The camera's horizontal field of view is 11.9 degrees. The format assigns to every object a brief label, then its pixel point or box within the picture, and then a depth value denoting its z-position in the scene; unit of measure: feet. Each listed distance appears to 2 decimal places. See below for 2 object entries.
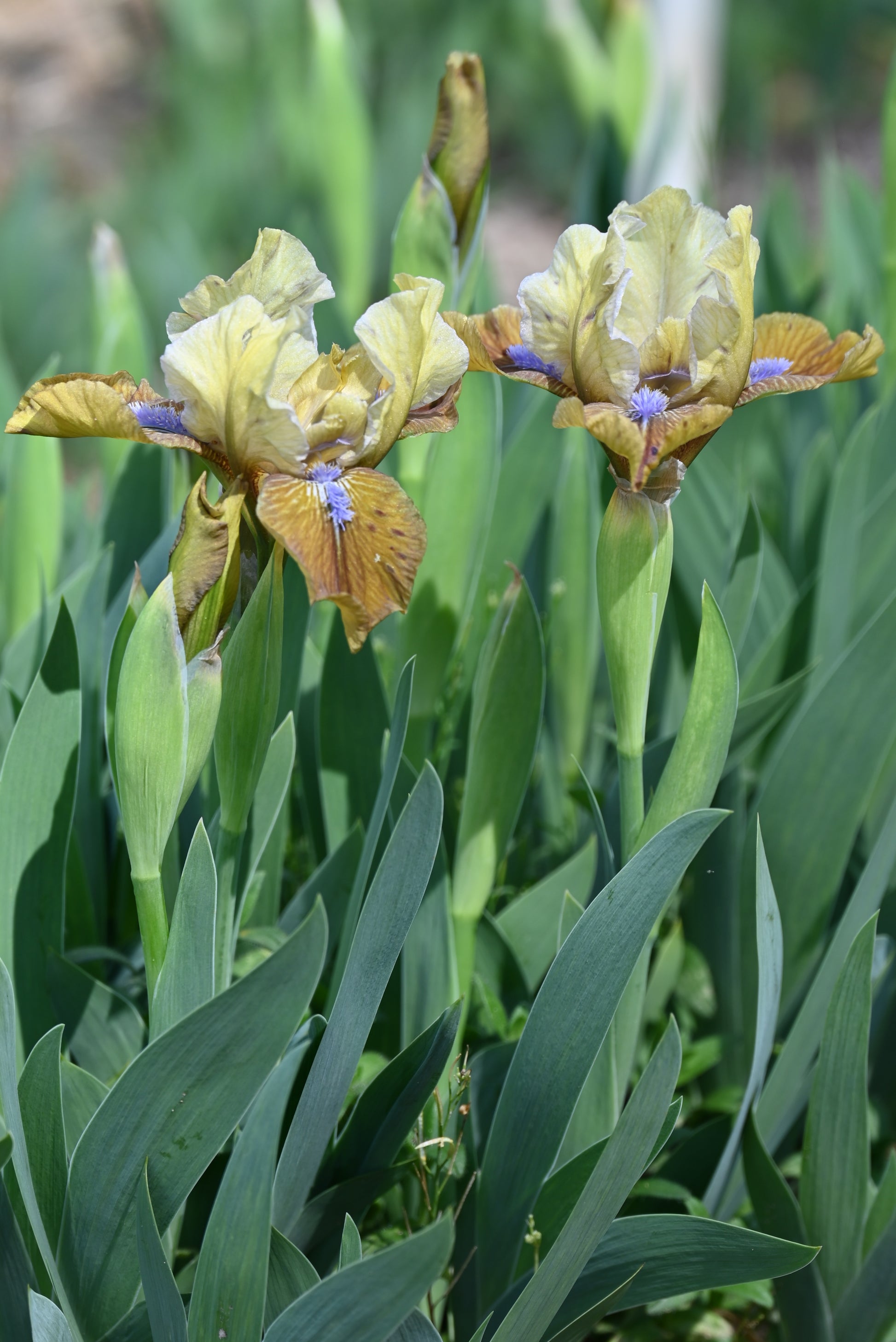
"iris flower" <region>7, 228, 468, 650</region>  2.50
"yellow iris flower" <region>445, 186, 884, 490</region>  2.54
